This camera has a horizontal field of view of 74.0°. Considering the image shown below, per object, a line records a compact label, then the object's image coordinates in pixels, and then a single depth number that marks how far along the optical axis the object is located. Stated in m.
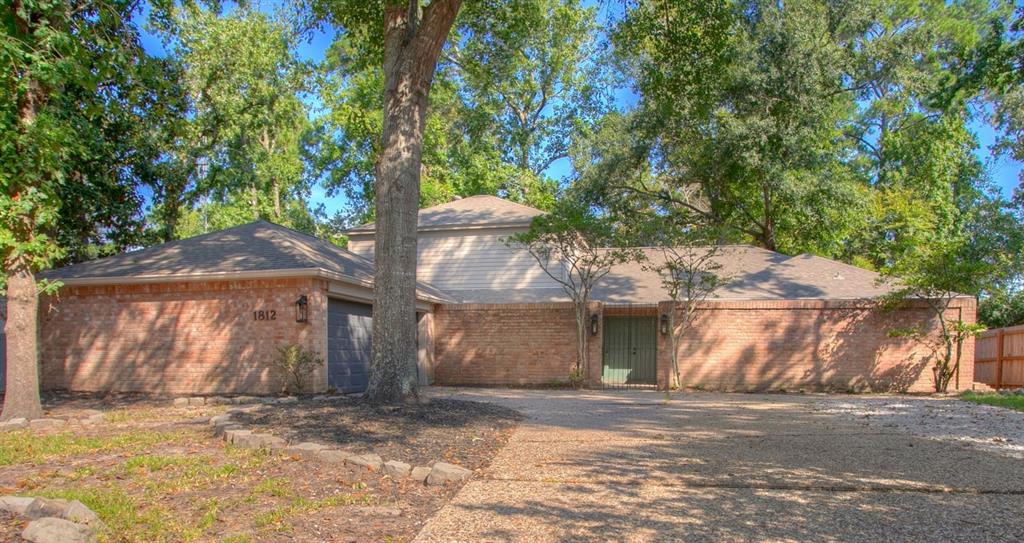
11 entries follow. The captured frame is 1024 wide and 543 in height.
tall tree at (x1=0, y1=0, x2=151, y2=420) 7.56
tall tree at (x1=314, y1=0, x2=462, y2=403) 8.45
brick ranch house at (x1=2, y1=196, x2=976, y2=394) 13.04
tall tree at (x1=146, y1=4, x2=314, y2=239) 18.33
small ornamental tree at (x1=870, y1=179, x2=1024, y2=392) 14.92
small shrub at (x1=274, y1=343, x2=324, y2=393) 12.30
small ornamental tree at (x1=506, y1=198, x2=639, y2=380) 15.92
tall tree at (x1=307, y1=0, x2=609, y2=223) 27.67
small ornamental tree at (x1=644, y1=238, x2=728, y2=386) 16.14
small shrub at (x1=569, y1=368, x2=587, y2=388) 16.58
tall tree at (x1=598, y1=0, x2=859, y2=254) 19.55
